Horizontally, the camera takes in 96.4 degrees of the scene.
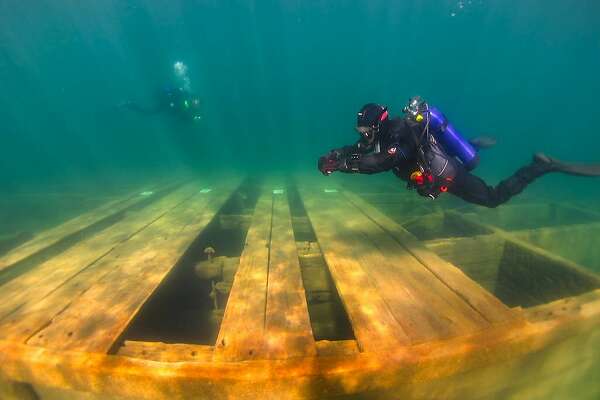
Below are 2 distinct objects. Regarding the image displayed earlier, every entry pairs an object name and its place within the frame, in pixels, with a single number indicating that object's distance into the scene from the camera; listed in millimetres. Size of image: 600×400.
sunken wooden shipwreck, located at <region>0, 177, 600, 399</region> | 1928
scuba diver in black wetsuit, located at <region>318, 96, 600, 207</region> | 3510
